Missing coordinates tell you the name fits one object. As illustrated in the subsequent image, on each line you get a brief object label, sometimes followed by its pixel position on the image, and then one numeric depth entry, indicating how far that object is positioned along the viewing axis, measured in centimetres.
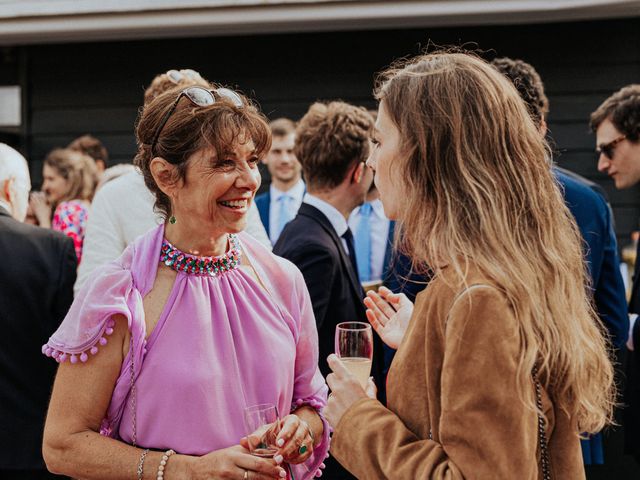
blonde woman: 147
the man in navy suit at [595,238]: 335
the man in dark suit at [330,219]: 321
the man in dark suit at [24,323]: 299
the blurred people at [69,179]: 531
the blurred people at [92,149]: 633
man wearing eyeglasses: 390
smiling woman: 195
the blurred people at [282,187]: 598
